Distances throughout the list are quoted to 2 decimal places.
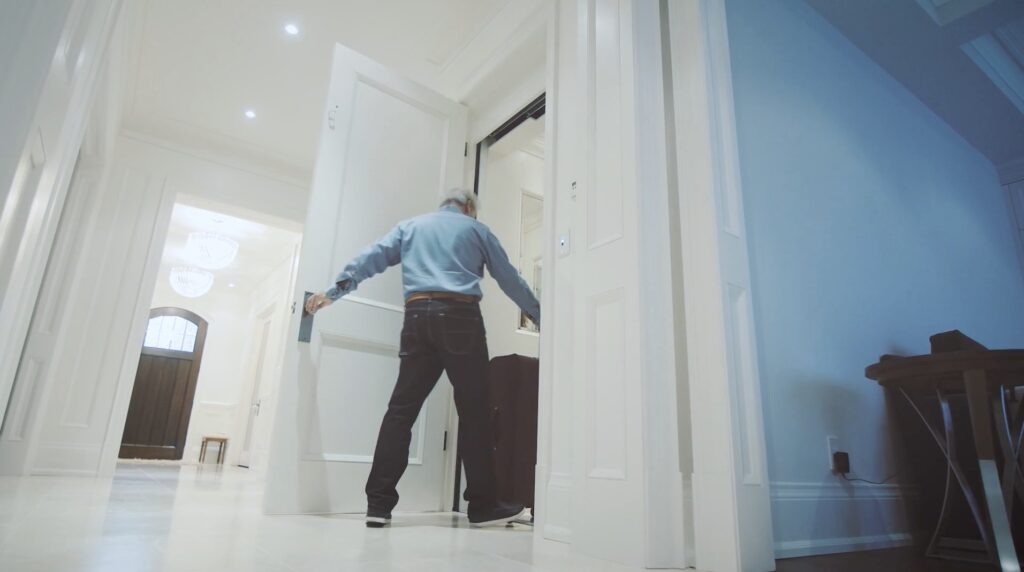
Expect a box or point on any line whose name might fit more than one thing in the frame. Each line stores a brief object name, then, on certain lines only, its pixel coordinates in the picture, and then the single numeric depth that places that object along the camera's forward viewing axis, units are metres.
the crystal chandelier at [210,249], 6.39
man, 2.12
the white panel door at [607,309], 1.47
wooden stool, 8.23
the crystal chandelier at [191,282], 7.50
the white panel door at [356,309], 2.41
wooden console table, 1.43
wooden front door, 8.48
